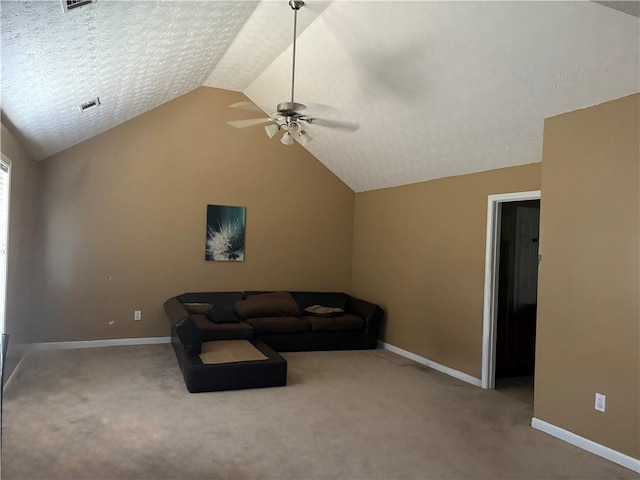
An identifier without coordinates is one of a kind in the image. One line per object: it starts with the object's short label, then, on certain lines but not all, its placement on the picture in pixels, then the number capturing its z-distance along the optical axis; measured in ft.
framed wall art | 21.70
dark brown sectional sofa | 18.74
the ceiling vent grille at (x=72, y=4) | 7.59
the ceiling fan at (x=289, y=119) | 12.16
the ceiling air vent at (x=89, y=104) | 14.08
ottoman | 14.39
